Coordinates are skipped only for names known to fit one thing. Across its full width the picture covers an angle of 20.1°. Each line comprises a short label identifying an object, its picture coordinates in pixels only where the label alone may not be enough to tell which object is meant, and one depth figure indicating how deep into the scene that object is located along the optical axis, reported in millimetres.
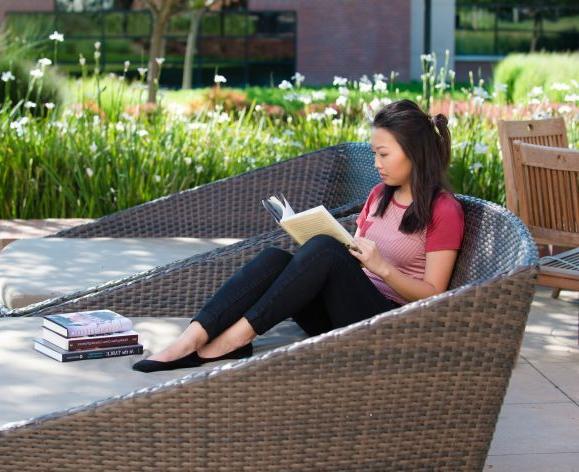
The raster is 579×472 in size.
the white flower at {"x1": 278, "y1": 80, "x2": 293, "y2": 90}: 10786
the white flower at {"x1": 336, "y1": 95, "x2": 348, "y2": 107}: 10804
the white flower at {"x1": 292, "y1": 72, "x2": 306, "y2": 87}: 11333
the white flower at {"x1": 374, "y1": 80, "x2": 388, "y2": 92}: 10617
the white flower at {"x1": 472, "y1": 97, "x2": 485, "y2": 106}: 10569
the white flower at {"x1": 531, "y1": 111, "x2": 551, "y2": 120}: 10336
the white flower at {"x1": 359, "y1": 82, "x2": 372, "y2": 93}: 10970
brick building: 41147
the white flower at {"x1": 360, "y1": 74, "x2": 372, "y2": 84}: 11277
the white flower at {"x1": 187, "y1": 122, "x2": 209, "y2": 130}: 11194
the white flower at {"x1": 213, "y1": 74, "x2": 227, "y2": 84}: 10477
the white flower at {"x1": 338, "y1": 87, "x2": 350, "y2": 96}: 10741
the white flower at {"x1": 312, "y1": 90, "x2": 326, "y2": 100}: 11091
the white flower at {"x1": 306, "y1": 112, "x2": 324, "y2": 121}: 11339
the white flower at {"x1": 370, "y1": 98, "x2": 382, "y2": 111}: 10477
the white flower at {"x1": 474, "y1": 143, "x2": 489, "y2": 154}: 9907
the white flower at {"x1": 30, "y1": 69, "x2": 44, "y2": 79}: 10325
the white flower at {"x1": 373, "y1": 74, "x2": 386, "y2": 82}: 10829
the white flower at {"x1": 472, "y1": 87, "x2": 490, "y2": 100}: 10524
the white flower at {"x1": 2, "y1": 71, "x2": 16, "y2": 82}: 10916
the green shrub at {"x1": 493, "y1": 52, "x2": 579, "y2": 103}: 25435
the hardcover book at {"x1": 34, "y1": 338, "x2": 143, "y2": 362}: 4918
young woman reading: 5016
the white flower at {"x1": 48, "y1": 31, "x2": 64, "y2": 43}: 10644
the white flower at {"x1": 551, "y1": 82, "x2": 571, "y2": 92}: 10514
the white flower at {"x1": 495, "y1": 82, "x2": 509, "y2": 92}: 10582
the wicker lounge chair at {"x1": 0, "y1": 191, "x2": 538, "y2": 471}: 4045
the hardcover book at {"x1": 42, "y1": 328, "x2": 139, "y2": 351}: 4916
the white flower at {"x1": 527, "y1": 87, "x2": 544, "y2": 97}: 10841
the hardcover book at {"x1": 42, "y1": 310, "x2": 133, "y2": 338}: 4932
